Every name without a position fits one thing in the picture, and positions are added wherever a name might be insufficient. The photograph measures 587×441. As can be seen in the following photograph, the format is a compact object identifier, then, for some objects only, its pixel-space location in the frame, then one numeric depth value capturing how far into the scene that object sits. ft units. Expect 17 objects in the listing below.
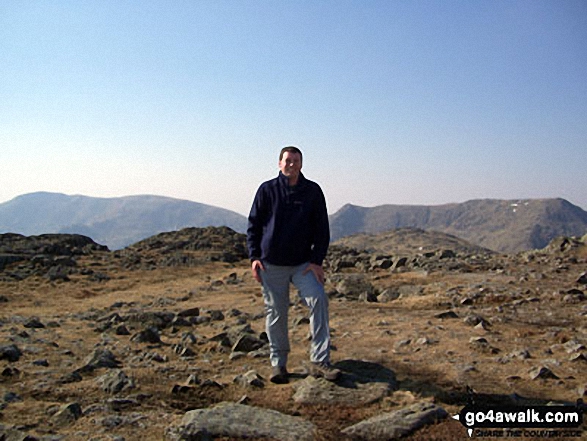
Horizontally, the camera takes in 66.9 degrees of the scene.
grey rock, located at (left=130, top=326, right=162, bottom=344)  32.17
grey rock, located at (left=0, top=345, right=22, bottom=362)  25.49
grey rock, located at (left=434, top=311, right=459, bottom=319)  35.13
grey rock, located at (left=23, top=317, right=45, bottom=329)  36.60
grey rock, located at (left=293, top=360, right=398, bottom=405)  18.04
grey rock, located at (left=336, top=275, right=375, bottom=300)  49.67
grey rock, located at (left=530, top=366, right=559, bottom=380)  20.55
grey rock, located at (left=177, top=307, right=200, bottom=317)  42.21
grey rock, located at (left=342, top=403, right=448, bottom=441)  14.92
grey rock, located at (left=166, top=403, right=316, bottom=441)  14.82
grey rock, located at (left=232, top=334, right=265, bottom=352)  28.35
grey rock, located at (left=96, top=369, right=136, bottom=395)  20.33
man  19.79
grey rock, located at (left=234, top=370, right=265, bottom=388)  20.42
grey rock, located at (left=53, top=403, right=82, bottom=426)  16.60
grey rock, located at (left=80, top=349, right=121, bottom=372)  24.30
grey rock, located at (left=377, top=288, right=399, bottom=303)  48.08
